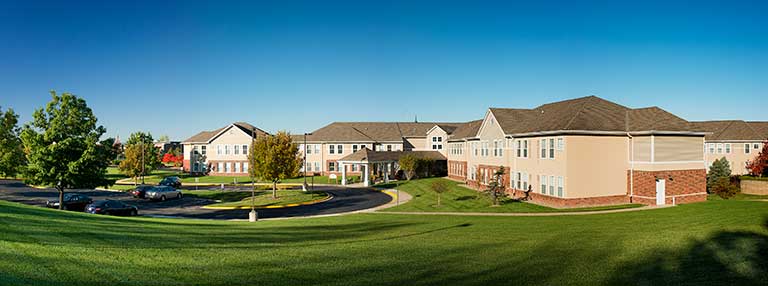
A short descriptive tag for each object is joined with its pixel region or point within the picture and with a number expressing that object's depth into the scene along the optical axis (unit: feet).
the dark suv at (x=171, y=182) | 170.60
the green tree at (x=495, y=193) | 100.73
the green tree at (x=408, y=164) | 174.19
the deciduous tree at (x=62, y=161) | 102.94
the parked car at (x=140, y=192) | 131.54
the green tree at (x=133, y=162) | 175.83
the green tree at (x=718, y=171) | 134.72
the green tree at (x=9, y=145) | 165.65
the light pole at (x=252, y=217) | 83.76
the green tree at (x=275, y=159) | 125.49
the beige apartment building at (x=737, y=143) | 175.52
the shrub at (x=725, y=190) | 106.42
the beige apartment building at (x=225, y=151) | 219.82
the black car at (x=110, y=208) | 92.48
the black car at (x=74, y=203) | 107.36
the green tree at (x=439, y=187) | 102.32
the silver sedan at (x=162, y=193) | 127.54
